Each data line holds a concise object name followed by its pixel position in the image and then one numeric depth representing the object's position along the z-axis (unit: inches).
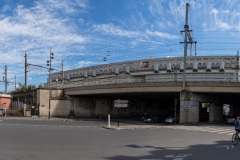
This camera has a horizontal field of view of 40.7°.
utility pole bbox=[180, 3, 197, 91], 1723.9
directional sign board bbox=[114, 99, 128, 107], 1337.4
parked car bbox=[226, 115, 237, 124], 1834.2
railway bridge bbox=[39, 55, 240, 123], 1706.4
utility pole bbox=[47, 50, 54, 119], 2153.3
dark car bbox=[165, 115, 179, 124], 1870.3
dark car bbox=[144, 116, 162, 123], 2018.7
